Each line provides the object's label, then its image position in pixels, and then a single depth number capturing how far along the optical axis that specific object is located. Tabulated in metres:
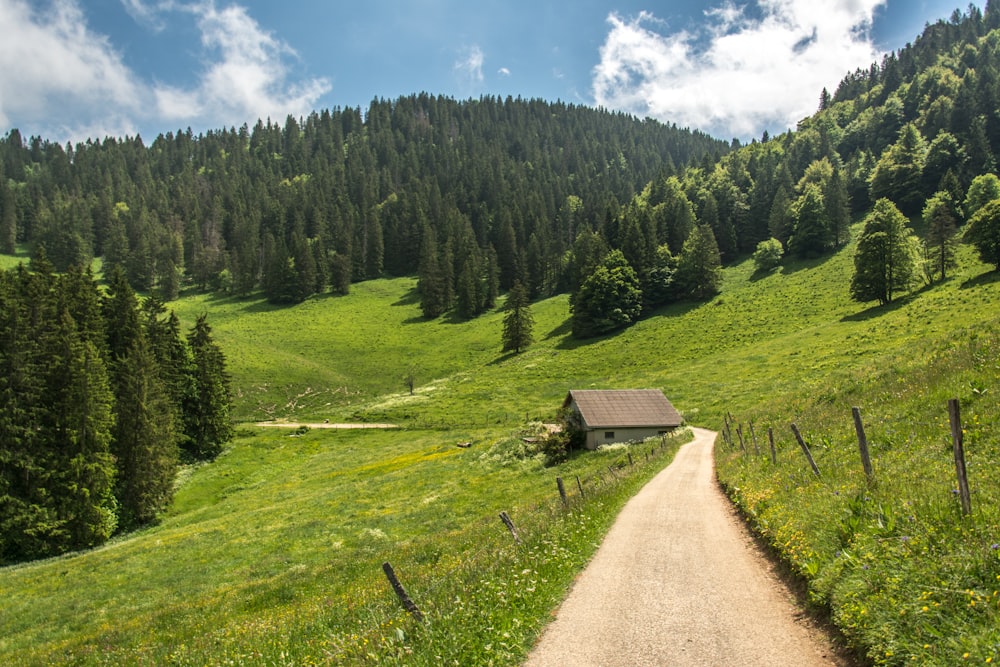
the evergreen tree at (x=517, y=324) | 97.12
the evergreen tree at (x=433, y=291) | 126.69
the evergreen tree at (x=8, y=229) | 150.50
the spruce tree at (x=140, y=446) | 40.25
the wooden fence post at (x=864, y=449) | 10.74
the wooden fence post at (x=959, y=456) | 7.55
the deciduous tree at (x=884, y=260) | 73.44
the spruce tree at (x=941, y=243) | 74.56
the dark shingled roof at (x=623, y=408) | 45.75
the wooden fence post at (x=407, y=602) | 9.34
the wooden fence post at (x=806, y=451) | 13.38
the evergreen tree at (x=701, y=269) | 104.00
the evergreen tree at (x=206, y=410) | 57.19
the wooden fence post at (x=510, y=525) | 13.55
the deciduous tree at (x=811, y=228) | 109.38
